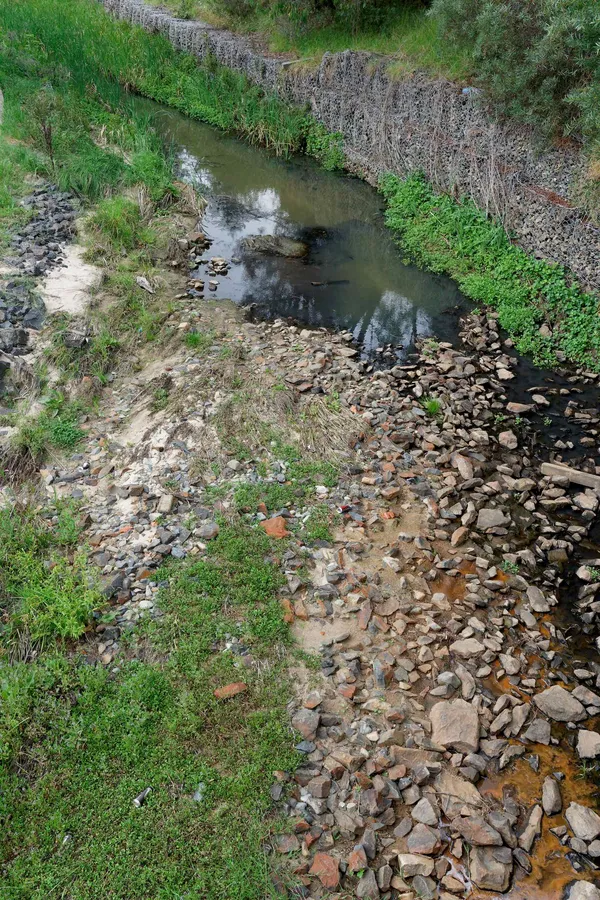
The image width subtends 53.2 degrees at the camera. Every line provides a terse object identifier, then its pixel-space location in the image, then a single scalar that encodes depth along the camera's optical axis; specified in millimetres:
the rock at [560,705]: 4086
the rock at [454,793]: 3508
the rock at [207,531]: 4926
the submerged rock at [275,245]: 10000
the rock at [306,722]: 3744
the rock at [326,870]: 3139
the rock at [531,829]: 3396
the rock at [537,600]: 4797
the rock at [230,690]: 3893
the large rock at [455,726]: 3791
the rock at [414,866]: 3199
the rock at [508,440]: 6484
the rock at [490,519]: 5488
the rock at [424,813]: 3410
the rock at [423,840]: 3294
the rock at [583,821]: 3461
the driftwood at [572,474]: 5992
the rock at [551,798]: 3582
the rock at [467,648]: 4371
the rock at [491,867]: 3219
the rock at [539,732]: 3947
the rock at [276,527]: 4996
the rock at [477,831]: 3348
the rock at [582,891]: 3186
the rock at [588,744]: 3902
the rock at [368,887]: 3107
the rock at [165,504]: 5129
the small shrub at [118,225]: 9062
